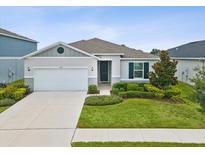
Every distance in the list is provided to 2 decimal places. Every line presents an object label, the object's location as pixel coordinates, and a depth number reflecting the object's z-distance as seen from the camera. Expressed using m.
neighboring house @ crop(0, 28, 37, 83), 15.38
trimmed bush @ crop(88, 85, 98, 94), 12.08
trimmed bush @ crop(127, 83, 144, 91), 12.07
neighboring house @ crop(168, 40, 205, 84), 14.72
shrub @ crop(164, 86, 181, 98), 10.79
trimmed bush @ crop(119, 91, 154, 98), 10.81
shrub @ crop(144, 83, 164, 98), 10.64
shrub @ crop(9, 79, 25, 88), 12.25
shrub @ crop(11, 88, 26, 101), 10.69
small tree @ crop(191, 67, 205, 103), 5.88
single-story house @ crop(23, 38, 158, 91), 12.68
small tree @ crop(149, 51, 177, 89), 11.11
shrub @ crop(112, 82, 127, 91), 12.52
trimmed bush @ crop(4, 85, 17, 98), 10.80
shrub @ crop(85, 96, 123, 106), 9.45
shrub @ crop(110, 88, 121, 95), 11.61
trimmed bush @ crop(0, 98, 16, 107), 9.68
